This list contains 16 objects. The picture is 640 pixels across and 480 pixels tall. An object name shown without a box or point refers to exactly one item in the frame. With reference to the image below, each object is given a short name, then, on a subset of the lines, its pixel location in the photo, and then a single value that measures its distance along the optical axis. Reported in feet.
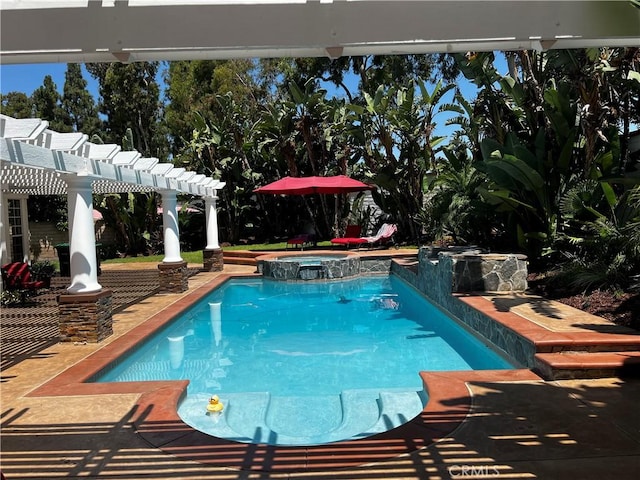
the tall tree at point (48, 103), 120.37
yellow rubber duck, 17.39
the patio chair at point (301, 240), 64.23
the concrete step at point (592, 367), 17.66
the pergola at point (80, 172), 19.67
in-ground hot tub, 52.42
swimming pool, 17.61
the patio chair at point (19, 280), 36.60
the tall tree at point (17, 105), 116.47
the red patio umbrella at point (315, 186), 60.29
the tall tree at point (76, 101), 123.34
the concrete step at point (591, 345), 18.99
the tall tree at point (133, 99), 89.20
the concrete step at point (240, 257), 64.04
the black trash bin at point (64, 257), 50.11
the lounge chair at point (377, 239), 61.26
